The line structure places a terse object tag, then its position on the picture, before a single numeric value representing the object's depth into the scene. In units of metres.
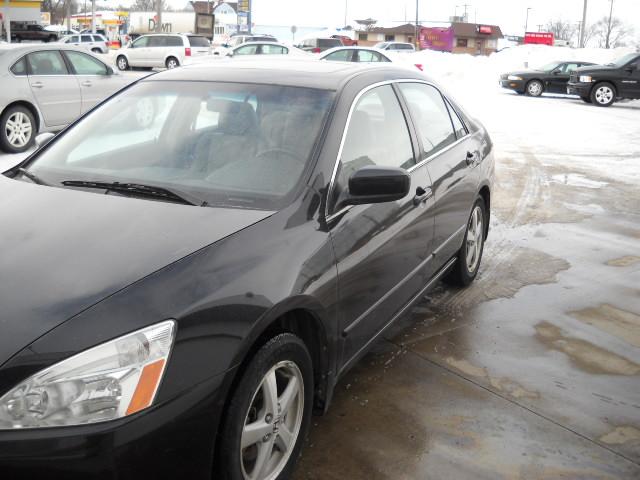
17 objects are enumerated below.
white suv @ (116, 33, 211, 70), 32.16
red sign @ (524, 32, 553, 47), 53.84
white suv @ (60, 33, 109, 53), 39.72
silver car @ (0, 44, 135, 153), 9.99
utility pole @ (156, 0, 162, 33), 46.44
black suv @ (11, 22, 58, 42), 42.19
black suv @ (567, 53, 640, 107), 21.62
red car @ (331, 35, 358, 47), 63.14
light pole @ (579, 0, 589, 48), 48.44
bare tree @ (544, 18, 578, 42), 117.81
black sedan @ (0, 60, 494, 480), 2.08
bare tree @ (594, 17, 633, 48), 115.50
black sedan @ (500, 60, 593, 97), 25.34
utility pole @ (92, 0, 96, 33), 50.38
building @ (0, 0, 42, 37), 36.34
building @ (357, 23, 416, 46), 96.25
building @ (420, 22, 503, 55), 93.56
